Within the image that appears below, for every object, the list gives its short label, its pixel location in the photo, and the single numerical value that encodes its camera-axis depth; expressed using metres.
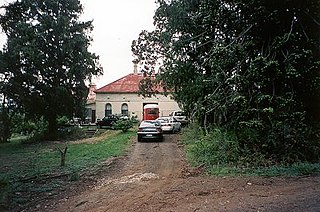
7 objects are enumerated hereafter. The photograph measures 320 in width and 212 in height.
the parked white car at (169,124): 26.75
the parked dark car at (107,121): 35.95
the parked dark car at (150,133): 21.40
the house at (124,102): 46.28
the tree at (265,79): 11.88
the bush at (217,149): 12.23
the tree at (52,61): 26.34
